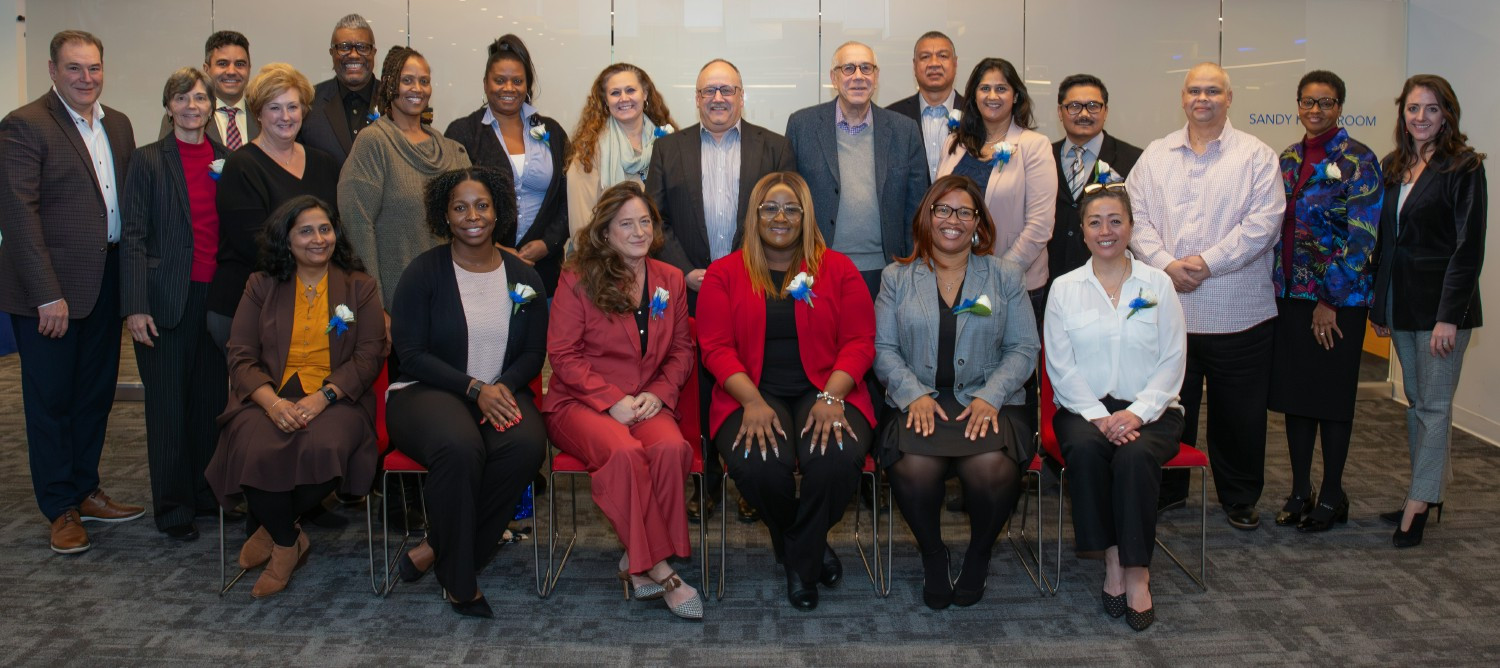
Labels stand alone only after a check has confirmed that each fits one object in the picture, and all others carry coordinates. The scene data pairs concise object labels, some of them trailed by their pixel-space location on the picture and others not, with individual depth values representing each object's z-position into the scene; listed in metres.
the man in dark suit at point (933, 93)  4.82
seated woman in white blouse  3.57
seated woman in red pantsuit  3.55
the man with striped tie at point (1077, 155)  4.64
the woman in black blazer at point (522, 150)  4.65
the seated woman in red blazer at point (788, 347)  3.69
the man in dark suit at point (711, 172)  4.46
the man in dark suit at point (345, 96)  4.75
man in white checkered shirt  4.26
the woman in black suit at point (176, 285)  4.23
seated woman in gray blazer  3.65
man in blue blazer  4.51
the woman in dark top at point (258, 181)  4.16
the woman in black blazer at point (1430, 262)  4.12
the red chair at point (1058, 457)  3.74
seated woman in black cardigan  3.56
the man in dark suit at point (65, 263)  4.10
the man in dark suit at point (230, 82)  4.90
